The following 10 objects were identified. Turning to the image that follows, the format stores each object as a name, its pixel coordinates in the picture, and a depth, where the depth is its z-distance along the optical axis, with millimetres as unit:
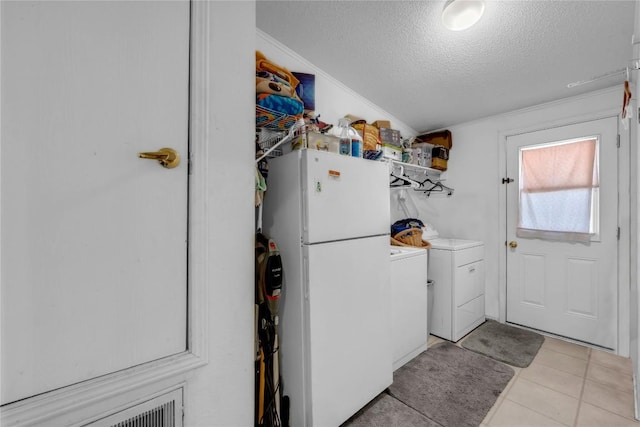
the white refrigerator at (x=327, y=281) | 1315
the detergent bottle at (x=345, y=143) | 1600
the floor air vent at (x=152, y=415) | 683
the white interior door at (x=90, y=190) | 582
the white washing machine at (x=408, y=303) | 1998
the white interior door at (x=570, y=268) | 2297
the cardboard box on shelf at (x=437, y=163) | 3131
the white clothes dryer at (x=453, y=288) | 2445
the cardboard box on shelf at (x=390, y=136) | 2449
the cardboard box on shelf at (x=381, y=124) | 2506
